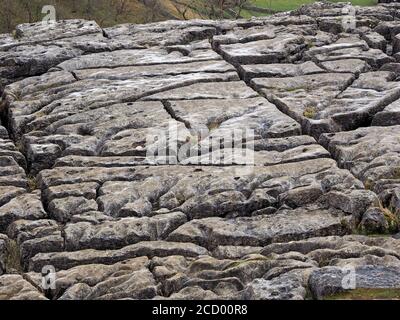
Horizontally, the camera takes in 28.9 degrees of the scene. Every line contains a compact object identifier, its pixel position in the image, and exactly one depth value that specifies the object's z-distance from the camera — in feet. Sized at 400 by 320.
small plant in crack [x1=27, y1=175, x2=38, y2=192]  65.16
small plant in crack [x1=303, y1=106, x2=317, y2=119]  73.67
